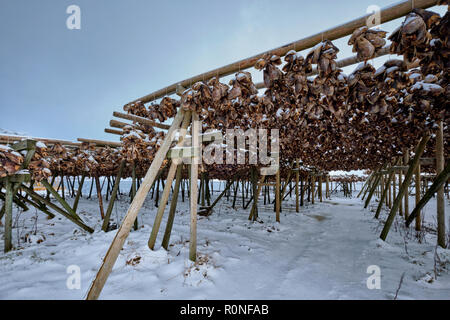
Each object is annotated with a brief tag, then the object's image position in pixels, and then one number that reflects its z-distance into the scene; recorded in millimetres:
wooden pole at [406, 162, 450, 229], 3718
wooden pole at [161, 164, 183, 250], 4446
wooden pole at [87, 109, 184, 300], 2382
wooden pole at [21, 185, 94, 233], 5030
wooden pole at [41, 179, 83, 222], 5480
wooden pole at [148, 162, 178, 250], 3678
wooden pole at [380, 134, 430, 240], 4650
